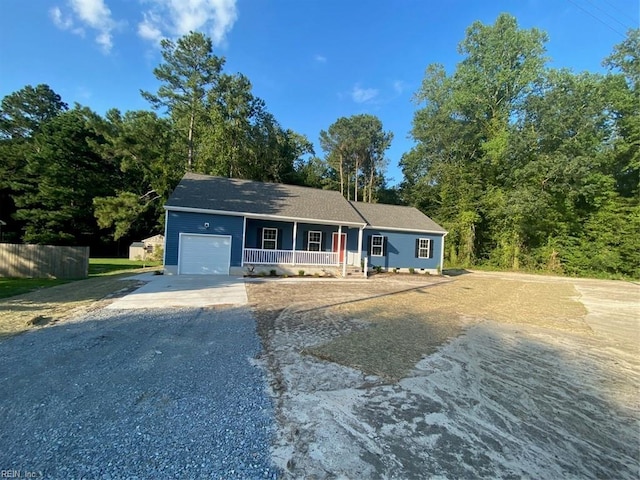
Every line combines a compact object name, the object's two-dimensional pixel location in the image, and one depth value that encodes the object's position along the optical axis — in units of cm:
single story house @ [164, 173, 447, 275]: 1370
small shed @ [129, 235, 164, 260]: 2566
